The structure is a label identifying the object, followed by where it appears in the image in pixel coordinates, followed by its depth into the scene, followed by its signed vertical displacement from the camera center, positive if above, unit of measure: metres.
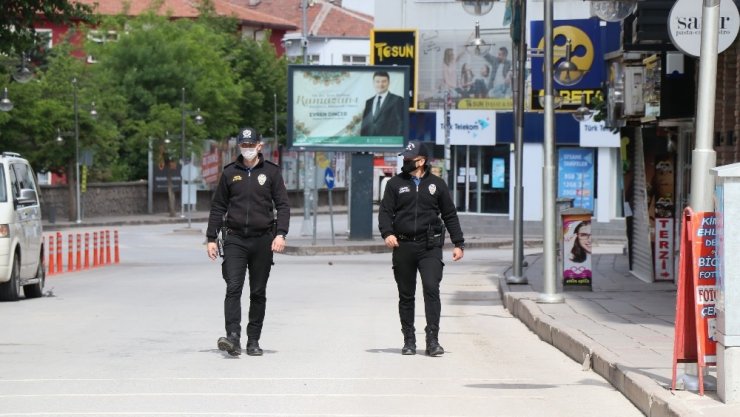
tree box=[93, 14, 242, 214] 71.69 +2.16
